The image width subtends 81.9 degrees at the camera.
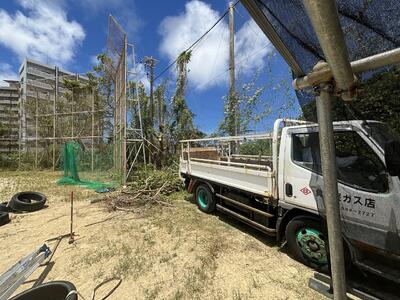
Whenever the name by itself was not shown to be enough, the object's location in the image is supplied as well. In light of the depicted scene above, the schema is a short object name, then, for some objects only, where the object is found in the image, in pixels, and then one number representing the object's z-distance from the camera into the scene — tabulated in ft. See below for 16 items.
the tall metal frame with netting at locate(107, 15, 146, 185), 30.17
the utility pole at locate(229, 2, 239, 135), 26.68
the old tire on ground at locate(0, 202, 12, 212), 19.09
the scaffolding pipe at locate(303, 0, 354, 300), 3.51
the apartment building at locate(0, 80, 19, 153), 57.72
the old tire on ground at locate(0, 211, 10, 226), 16.93
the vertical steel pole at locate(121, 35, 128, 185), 29.04
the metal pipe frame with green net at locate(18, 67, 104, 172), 46.44
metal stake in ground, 13.43
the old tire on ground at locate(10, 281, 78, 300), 7.29
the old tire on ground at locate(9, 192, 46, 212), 19.66
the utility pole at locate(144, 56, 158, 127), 44.39
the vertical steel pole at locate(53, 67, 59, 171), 46.63
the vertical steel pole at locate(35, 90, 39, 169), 48.73
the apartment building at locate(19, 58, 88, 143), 52.85
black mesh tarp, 5.65
